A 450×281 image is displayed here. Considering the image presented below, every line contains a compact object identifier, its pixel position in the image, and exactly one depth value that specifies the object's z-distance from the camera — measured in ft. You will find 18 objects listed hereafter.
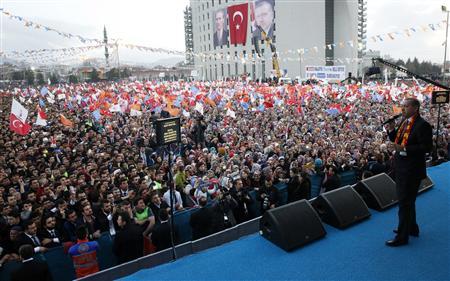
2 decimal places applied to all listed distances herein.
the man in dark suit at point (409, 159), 11.18
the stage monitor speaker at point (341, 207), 13.82
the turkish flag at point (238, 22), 222.28
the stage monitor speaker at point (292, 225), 12.25
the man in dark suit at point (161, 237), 17.87
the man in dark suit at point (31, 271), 13.67
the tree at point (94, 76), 277.01
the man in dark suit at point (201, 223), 19.11
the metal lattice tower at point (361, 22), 284.65
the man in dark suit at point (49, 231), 18.56
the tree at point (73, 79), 267.96
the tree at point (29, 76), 250.29
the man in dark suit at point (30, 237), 17.38
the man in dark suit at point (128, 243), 17.06
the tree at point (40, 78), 255.58
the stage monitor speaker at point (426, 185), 17.30
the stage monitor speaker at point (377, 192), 15.51
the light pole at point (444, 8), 63.65
